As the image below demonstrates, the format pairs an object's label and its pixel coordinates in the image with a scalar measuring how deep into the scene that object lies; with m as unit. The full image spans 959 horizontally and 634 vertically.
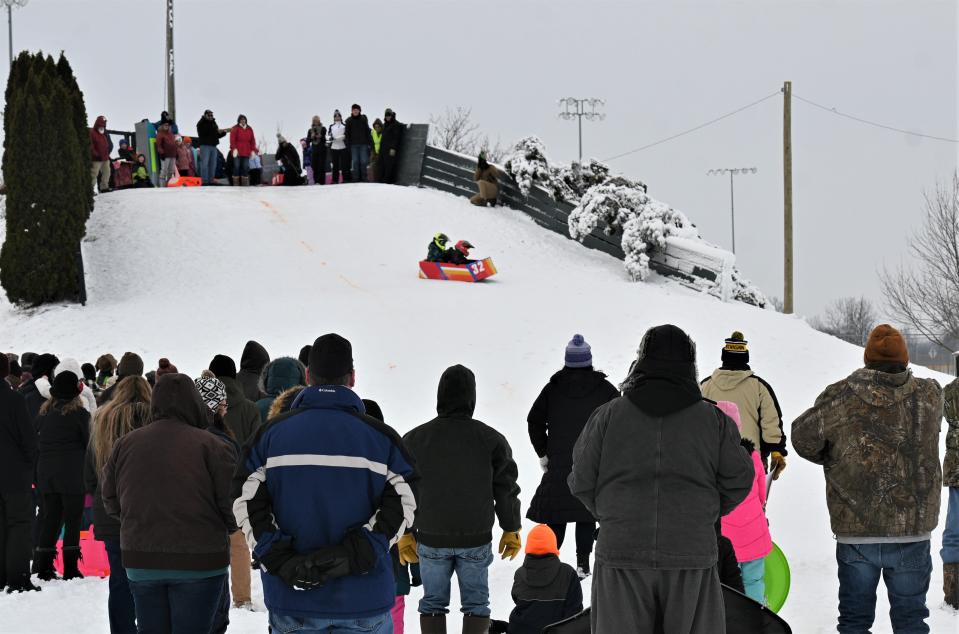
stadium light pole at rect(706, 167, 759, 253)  52.78
